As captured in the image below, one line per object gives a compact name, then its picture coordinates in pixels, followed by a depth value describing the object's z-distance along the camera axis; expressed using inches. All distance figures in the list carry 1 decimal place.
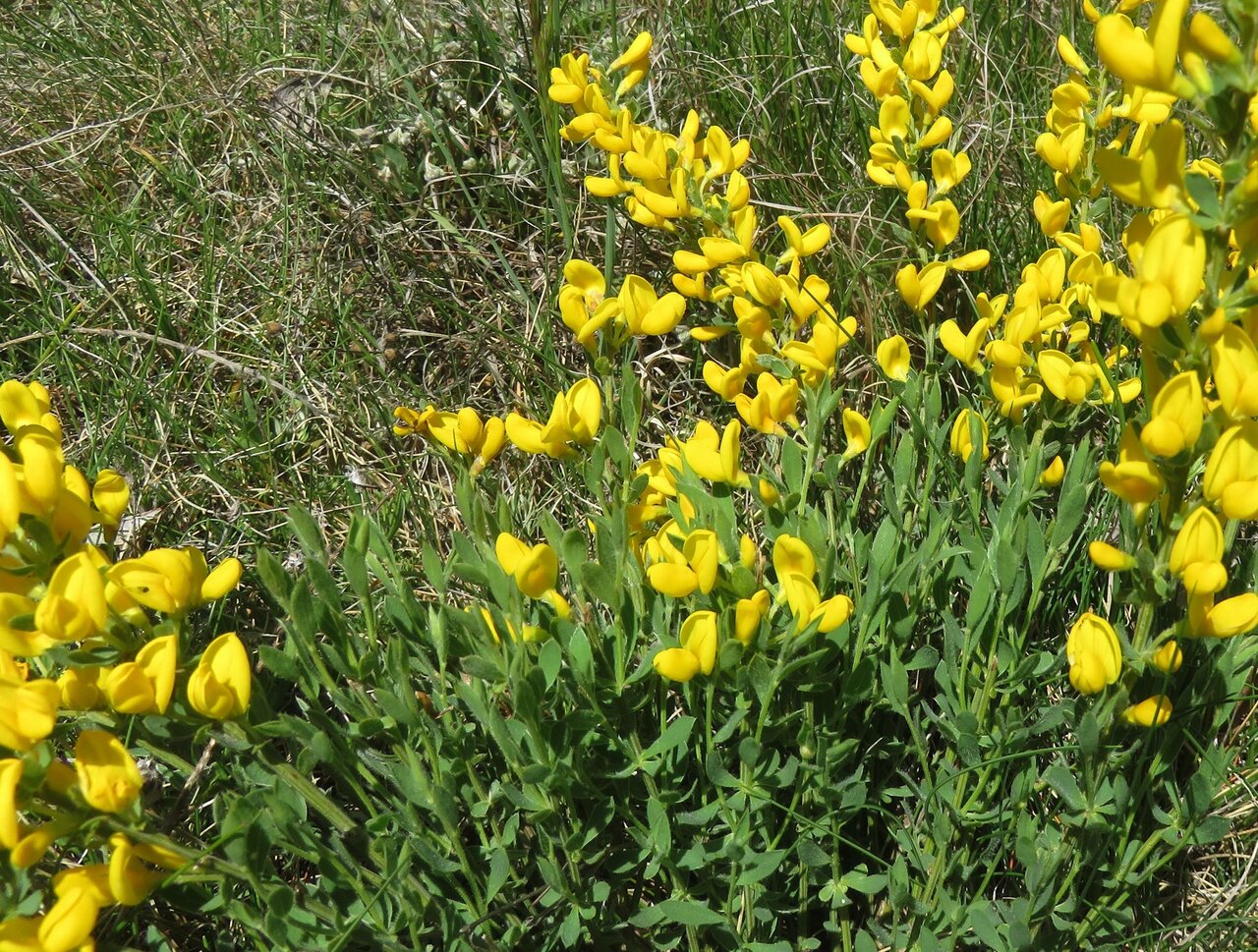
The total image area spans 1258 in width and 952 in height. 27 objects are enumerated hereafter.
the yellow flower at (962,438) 12.4
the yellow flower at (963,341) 12.1
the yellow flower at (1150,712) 9.9
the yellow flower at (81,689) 9.2
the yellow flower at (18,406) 10.0
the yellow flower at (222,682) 9.1
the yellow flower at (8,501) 8.8
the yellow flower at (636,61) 13.4
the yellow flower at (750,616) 9.9
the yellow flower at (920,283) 12.5
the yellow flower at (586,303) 11.0
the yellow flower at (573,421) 10.7
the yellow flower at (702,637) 9.8
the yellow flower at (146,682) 8.8
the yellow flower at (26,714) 8.4
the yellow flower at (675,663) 9.8
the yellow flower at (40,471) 9.0
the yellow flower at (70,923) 8.6
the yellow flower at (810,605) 10.0
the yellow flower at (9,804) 8.1
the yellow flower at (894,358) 12.5
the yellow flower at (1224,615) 9.3
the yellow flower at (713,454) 11.0
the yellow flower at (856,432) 11.8
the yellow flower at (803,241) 12.7
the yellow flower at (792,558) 10.1
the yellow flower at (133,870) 8.8
